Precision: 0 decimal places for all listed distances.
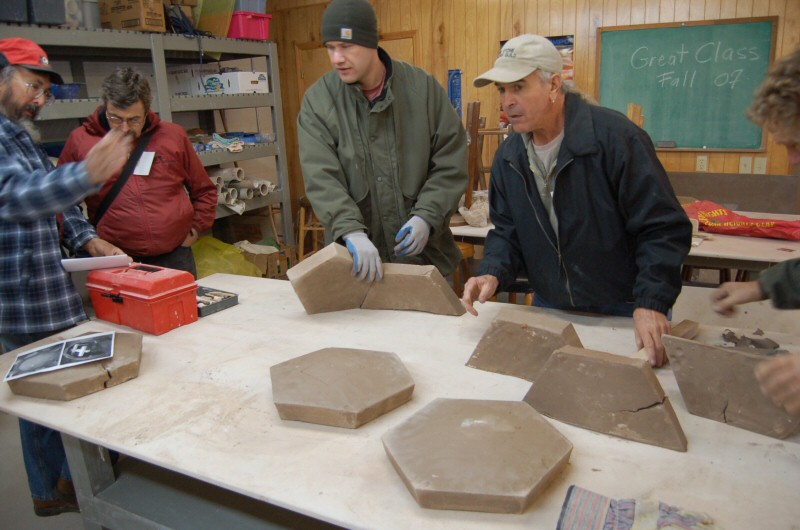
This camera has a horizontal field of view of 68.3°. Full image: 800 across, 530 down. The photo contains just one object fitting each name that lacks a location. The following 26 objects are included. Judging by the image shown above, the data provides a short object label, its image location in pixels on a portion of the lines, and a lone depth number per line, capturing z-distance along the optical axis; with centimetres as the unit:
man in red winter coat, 244
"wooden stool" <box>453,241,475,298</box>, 361
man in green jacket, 201
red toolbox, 180
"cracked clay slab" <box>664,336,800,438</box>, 116
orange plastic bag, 295
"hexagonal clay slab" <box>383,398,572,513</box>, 98
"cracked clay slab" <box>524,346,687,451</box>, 115
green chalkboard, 416
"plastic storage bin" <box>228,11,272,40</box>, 403
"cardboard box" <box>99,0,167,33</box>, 331
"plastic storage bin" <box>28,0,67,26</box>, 280
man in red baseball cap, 157
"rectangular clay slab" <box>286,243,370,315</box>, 186
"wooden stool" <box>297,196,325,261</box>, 496
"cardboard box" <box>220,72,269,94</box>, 402
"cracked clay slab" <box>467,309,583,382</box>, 142
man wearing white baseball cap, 156
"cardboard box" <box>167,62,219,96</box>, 417
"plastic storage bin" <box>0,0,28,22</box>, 271
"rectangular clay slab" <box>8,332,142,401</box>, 143
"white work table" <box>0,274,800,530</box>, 100
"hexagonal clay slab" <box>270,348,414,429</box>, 126
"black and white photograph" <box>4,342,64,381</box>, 146
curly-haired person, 91
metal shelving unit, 298
